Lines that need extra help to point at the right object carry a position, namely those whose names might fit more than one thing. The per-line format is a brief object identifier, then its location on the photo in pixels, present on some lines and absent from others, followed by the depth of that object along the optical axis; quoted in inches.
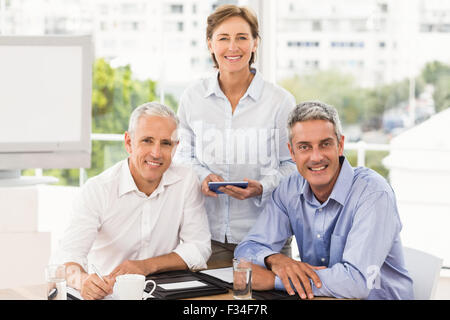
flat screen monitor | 137.9
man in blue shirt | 81.7
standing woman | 108.5
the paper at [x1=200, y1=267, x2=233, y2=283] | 86.0
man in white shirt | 94.2
